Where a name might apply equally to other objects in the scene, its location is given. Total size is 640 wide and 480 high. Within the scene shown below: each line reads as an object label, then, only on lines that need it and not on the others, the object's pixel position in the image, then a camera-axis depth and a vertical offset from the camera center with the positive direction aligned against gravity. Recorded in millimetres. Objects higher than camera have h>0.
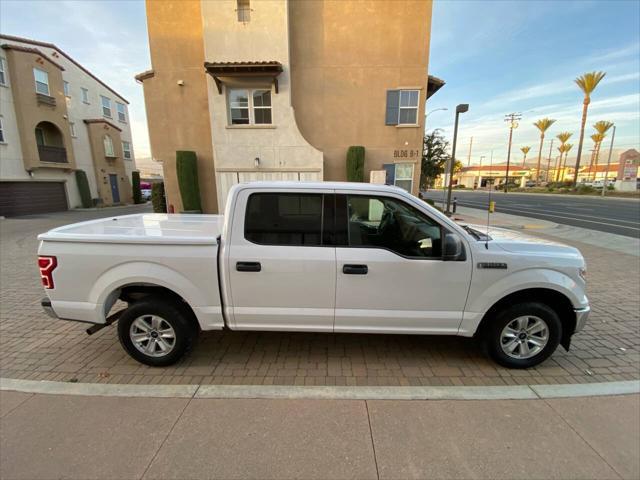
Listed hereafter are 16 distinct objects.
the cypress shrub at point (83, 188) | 21484 -257
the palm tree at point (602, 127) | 49925 +9699
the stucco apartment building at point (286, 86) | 11242 +3943
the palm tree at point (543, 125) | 56781 +11530
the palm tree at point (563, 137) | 64062 +10212
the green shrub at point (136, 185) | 27595 -57
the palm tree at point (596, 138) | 51375 +8003
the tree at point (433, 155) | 22578 +2214
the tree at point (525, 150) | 84562 +9879
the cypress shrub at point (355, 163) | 12094 +863
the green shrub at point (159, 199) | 13344 -669
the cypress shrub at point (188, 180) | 11875 +178
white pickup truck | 2799 -890
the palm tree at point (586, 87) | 35250 +11720
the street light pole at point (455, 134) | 12808 +2422
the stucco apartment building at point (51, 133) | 17047 +3577
